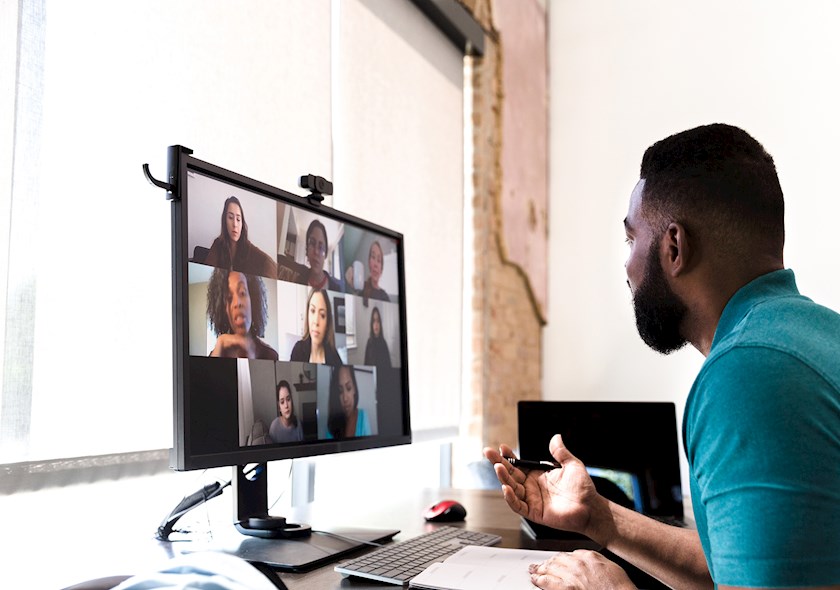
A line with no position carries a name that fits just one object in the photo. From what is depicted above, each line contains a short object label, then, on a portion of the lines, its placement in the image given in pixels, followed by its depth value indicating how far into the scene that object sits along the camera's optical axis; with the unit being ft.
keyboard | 4.11
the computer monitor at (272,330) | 4.17
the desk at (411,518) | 4.24
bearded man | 2.94
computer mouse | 6.02
